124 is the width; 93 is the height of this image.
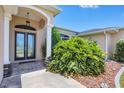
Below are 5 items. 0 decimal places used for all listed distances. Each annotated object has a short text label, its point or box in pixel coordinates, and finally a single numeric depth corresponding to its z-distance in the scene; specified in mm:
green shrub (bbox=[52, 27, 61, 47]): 5288
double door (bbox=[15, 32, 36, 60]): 5102
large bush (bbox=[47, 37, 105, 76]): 3298
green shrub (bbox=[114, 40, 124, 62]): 5957
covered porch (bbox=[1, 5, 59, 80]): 4318
